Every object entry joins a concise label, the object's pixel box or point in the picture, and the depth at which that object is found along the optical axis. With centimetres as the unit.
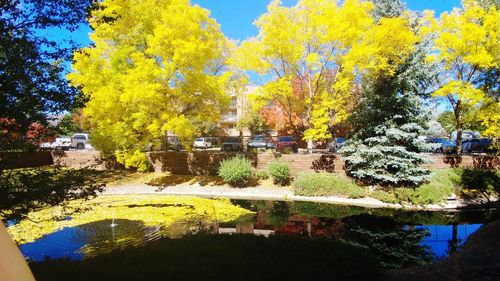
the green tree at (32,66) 632
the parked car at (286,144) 3033
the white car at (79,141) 3659
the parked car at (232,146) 2963
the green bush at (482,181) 1745
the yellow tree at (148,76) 1788
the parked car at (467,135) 3355
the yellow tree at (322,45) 1744
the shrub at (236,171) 2056
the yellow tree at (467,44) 1814
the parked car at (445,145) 2784
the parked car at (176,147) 2706
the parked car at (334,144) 3094
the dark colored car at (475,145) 2742
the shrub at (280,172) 2046
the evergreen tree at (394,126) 1777
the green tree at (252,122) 4078
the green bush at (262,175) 2152
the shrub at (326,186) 1812
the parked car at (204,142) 4094
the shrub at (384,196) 1680
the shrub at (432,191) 1645
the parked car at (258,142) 3198
